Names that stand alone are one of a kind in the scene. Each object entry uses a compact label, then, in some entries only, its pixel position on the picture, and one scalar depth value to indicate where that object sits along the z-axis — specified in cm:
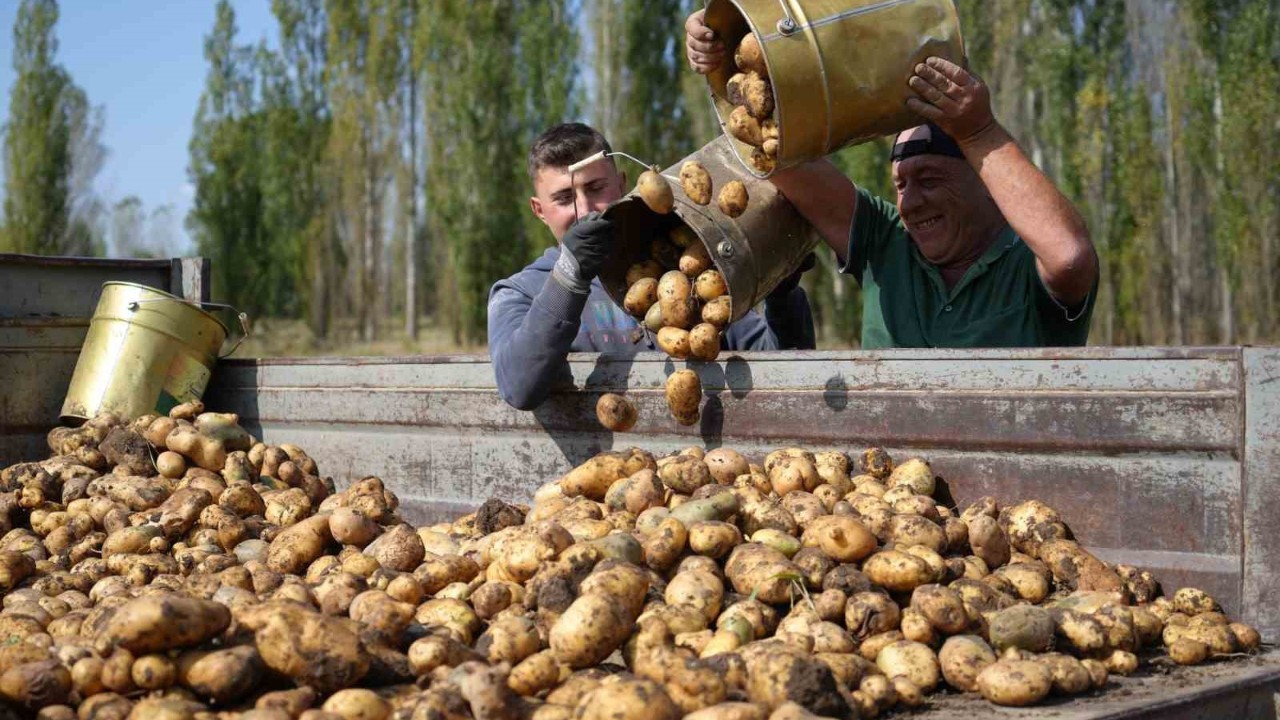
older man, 360
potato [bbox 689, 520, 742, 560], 290
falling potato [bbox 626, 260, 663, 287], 429
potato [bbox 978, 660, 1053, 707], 230
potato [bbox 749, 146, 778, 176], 376
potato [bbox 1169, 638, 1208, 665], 261
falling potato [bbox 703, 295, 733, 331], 384
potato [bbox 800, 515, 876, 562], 284
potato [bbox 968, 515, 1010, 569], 302
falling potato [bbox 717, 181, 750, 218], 393
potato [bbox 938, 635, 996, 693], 243
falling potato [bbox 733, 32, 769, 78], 371
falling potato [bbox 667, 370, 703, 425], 367
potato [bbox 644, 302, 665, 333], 405
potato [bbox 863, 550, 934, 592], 274
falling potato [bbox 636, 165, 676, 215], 384
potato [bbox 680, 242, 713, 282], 403
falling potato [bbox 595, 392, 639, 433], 388
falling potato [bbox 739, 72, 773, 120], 366
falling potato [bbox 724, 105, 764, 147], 377
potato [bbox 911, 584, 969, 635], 258
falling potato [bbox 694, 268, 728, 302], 392
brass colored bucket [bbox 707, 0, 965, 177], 336
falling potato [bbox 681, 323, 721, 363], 373
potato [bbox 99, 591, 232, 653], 224
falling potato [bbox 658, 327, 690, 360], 381
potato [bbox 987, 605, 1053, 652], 252
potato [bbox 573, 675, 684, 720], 206
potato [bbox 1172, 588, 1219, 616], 280
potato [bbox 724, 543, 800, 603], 272
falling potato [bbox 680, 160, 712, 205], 389
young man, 400
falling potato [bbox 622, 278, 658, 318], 417
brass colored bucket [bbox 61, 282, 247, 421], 537
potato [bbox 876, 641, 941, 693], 243
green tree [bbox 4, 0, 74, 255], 2900
